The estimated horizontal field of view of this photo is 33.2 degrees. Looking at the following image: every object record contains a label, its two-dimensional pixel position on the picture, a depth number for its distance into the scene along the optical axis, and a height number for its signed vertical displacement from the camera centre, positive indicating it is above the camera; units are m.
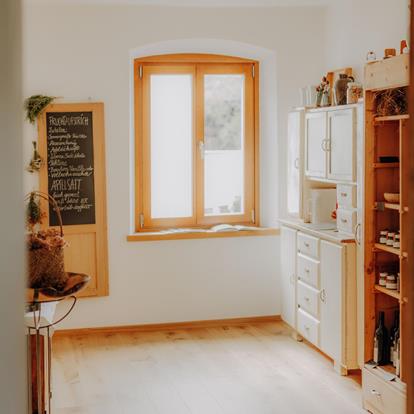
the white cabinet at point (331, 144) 4.63 +0.17
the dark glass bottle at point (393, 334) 4.02 -0.99
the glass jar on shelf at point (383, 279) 4.03 -0.65
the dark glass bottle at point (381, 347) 4.05 -1.05
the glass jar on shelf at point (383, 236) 4.02 -0.40
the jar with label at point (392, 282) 3.98 -0.66
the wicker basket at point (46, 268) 2.27 -0.32
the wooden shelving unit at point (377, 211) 4.03 -0.26
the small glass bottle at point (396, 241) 3.89 -0.42
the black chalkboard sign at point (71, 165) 5.54 +0.05
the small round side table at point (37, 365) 3.03 -0.92
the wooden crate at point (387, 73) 3.63 +0.51
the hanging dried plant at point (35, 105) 5.41 +0.52
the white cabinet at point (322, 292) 4.55 -0.89
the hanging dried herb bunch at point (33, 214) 5.34 -0.33
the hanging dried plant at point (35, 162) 5.44 +0.07
